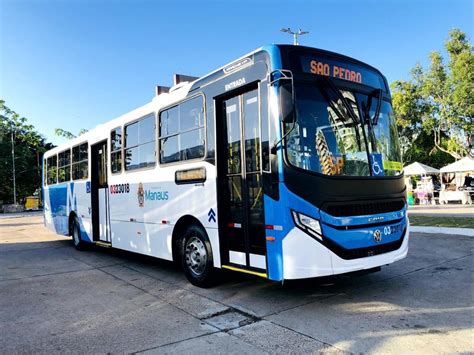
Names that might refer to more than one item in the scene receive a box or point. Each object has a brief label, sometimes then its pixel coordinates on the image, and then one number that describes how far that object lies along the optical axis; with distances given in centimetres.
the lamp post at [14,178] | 4003
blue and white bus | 470
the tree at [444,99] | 2477
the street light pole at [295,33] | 2790
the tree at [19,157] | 4072
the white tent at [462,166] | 2059
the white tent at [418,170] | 2264
